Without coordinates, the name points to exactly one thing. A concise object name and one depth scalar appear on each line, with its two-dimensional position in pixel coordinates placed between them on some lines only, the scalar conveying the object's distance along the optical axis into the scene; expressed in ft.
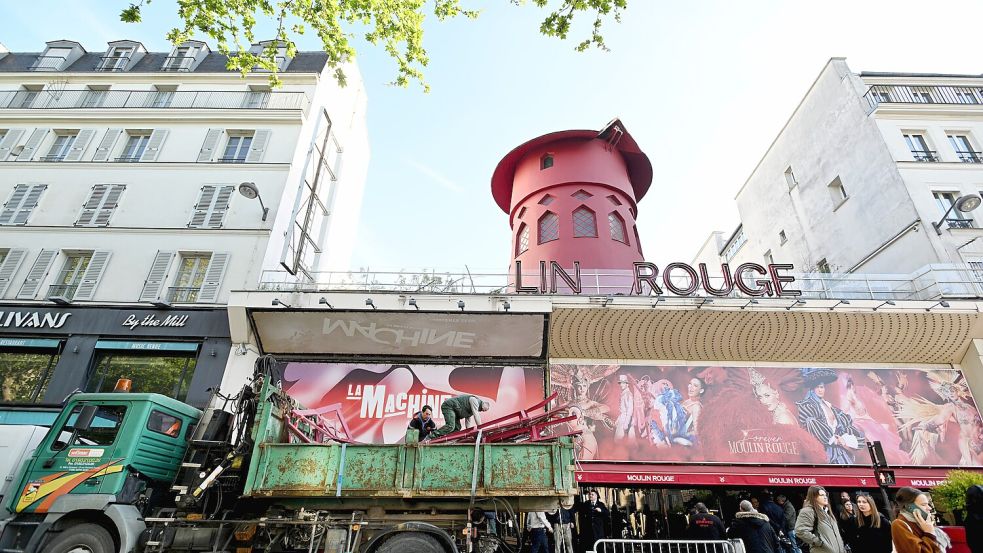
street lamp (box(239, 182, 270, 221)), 48.03
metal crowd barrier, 25.34
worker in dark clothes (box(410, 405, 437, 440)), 29.12
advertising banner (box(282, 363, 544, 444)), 46.16
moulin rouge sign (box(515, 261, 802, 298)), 47.50
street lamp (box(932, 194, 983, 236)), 48.52
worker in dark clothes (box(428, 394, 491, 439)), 28.13
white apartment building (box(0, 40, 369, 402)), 48.01
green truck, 22.84
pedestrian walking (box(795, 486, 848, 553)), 19.12
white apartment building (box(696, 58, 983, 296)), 54.60
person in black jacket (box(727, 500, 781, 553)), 23.45
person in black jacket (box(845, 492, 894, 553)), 20.26
